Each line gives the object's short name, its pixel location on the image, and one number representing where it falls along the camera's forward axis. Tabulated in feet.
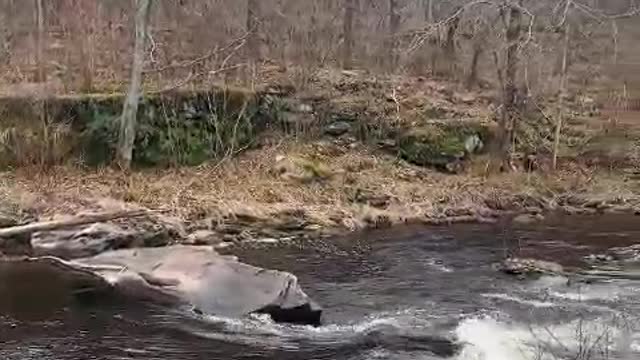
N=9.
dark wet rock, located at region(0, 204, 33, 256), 47.42
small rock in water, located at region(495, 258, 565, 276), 46.83
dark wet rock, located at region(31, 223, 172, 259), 45.62
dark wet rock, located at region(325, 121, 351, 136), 74.74
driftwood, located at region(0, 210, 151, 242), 48.16
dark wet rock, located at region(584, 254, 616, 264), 50.67
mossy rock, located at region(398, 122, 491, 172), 73.89
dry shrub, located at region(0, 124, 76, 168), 62.28
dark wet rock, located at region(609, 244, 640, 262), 51.49
